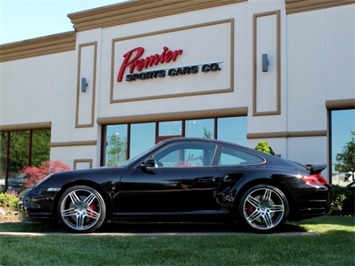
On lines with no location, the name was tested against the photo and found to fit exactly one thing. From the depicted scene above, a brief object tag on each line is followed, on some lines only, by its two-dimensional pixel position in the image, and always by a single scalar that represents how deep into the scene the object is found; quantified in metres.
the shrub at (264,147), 11.80
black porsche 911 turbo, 5.83
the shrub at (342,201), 11.07
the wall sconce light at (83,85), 16.31
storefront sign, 14.02
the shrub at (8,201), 10.40
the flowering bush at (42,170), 14.25
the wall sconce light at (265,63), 13.05
